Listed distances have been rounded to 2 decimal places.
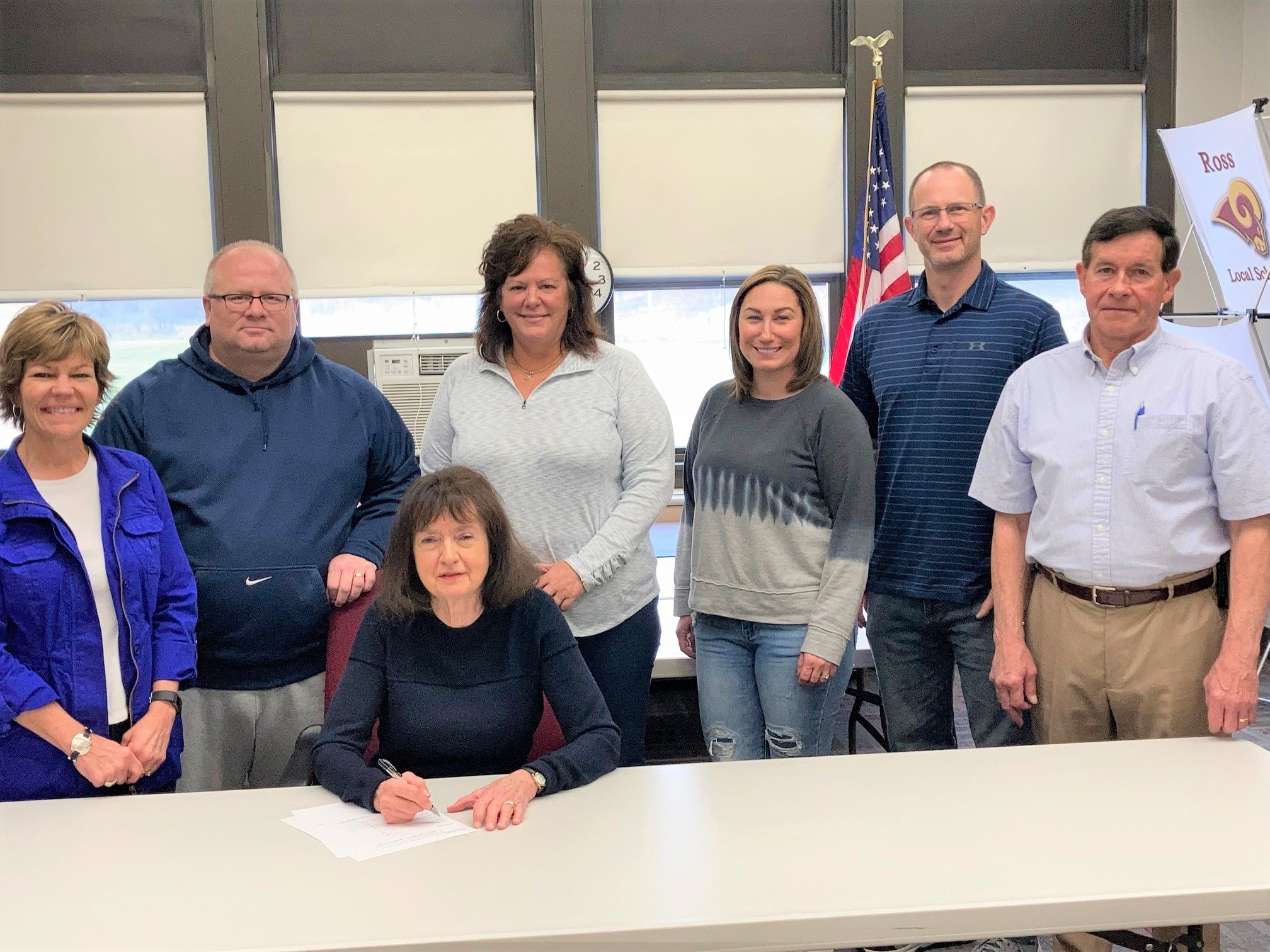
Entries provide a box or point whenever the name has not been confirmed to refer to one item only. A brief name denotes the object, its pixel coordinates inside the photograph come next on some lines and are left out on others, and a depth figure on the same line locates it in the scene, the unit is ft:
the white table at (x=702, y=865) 3.95
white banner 13.98
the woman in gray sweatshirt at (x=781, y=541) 6.62
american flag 16.33
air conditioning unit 15.61
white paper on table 4.64
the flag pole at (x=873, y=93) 16.26
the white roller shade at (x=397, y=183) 16.90
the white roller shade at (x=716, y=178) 17.37
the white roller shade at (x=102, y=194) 16.69
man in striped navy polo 7.12
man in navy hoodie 6.59
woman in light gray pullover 6.74
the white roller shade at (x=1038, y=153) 17.78
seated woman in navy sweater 5.54
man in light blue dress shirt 5.96
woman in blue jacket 5.56
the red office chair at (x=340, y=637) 6.61
